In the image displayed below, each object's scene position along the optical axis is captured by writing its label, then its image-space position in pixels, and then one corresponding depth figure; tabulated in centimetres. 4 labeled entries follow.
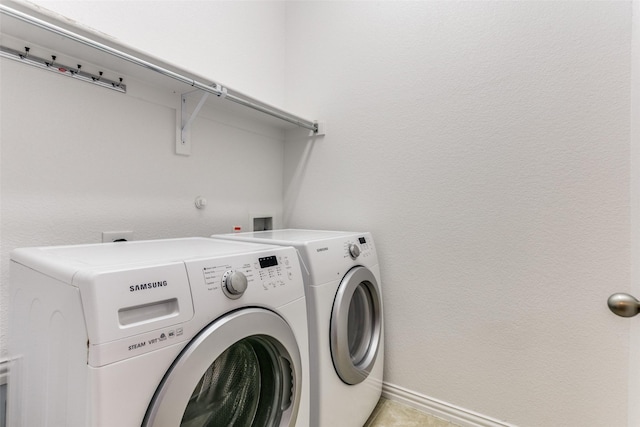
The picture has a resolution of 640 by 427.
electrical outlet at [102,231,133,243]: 115
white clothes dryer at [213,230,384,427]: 105
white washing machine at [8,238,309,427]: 53
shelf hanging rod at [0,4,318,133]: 79
